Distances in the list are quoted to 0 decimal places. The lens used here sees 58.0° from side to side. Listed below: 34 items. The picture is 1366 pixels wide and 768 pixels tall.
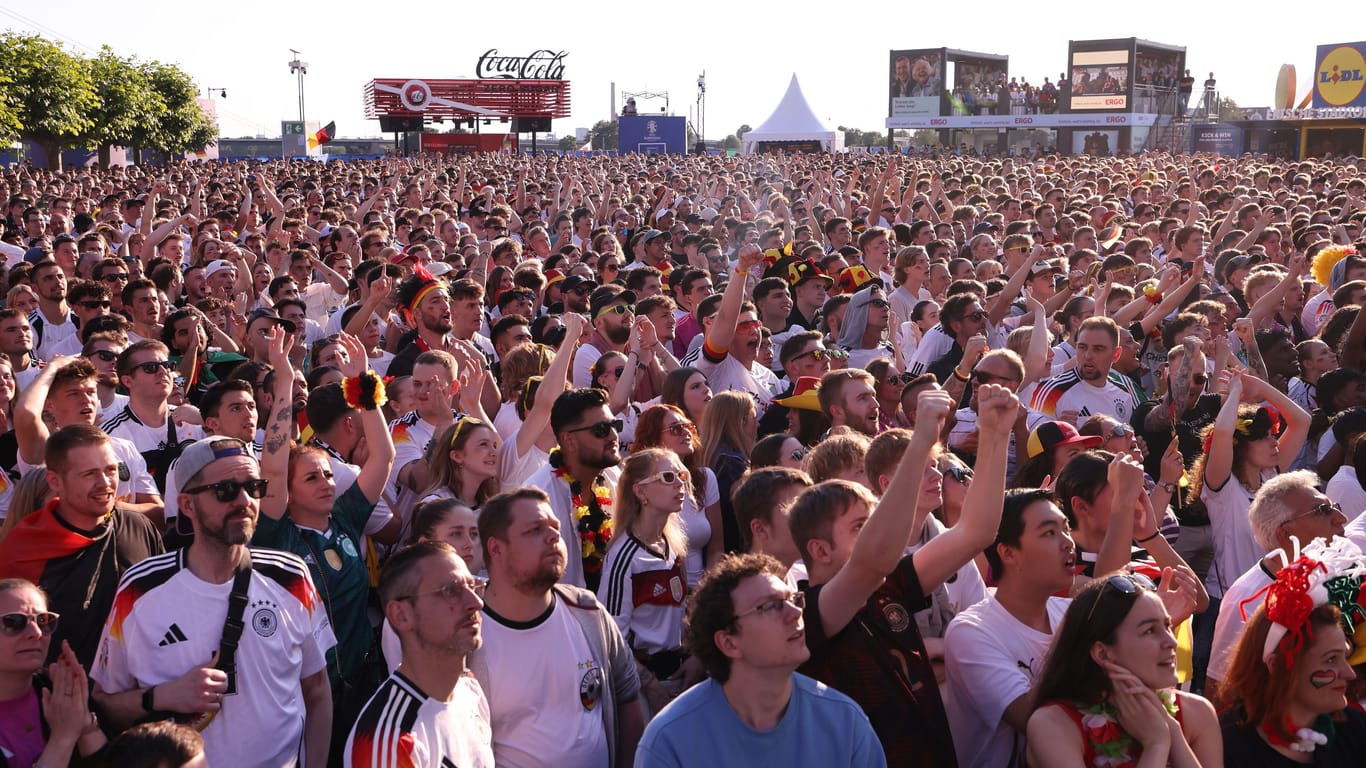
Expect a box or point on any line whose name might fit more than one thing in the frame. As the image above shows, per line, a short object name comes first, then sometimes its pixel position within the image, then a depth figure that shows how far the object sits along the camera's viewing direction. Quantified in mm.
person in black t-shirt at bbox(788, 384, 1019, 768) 3355
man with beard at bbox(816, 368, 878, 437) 5891
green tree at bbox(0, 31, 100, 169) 30312
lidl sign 44625
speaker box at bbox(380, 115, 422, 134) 57812
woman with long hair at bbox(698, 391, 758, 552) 5785
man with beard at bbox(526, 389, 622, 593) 4941
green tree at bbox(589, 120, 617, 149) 94575
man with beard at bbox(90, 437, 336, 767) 3592
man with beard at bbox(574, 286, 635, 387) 7641
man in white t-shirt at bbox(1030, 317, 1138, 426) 6914
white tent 54594
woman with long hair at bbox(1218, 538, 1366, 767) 3590
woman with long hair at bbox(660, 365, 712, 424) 6397
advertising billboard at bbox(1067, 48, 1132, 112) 54719
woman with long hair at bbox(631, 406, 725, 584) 5141
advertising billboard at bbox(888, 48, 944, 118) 59500
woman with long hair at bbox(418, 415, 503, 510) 5262
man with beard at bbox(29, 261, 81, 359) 8477
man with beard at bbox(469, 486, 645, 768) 3678
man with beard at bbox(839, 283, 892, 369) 8562
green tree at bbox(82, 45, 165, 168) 42219
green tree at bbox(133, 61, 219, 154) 49028
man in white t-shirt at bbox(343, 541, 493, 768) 3328
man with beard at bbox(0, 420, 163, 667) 4176
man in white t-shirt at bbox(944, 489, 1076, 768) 3592
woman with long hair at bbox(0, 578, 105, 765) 3463
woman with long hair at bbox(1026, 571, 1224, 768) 3189
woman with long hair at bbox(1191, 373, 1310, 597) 5715
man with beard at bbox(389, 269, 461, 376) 7715
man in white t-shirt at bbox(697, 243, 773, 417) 7117
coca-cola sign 62188
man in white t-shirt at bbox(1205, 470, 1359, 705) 4664
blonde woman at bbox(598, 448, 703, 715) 4320
